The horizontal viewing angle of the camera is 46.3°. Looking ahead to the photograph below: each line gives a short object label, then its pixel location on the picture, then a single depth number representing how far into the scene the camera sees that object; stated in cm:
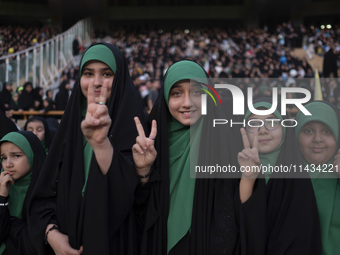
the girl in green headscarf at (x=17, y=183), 217
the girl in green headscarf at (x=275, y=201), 181
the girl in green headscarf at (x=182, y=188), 183
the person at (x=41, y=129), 381
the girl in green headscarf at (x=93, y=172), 174
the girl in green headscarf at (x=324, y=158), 197
